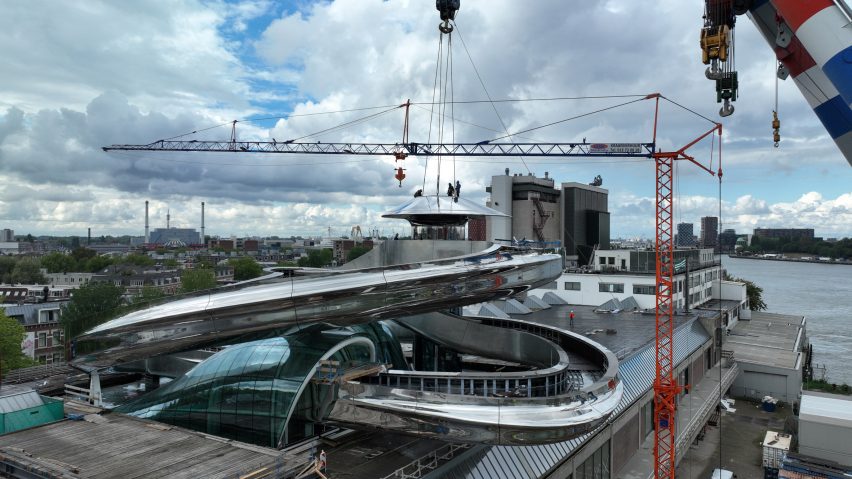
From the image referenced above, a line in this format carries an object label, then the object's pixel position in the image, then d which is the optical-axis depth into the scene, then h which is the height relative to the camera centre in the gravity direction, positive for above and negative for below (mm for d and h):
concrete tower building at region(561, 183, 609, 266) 93812 +2048
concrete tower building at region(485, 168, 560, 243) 87750 +4205
